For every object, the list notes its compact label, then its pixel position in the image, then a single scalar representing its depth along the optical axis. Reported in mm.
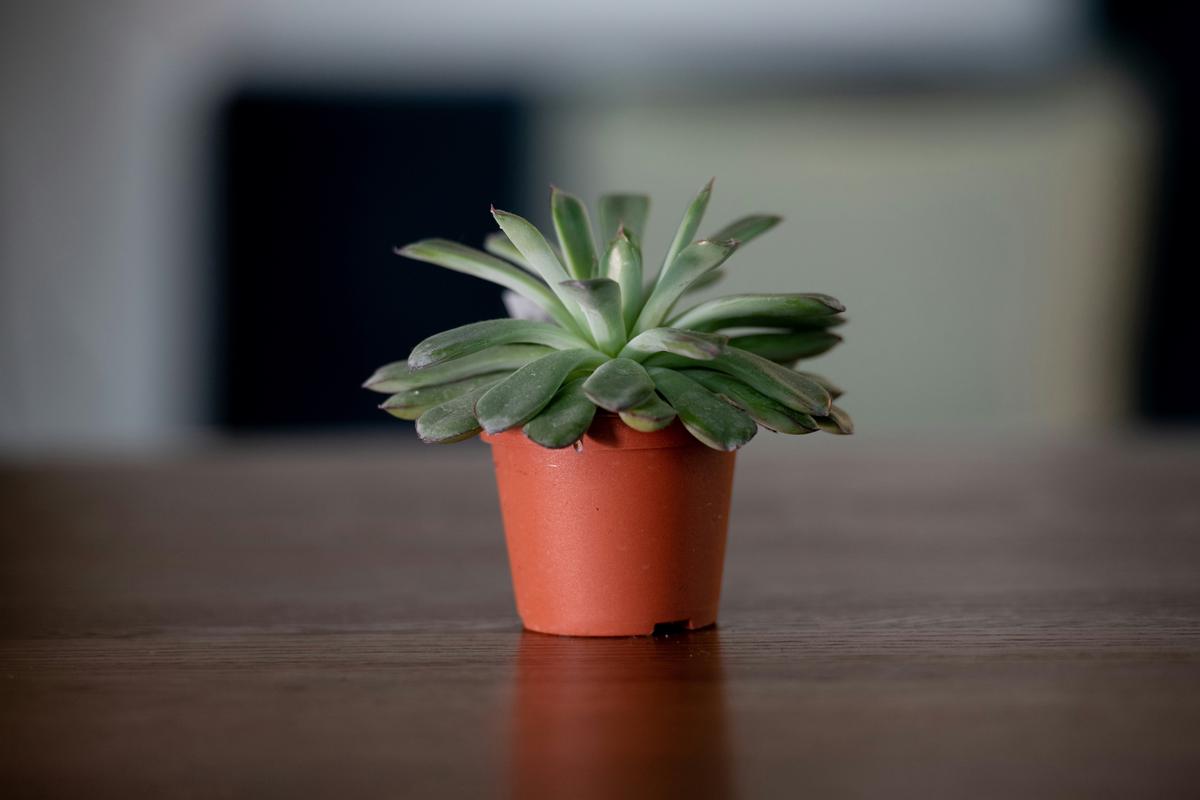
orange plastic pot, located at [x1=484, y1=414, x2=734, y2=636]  553
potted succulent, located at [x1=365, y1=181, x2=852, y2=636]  540
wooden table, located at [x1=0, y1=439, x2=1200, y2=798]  475
